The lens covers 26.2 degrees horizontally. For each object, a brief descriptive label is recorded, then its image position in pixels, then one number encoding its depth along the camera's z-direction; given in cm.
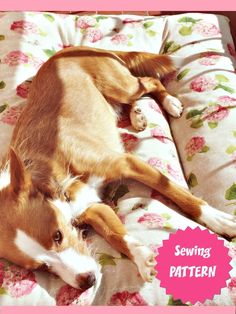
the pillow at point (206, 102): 213
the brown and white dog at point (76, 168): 180
